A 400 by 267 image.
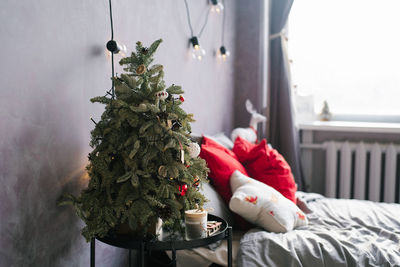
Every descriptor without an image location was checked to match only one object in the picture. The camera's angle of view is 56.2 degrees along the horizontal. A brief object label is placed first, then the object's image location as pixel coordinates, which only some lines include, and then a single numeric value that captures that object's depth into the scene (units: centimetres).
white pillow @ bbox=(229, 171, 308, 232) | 159
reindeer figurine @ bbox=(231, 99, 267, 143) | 250
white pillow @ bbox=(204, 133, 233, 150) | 226
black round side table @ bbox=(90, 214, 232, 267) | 109
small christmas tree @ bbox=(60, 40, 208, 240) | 110
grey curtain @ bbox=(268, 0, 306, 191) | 320
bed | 140
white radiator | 301
